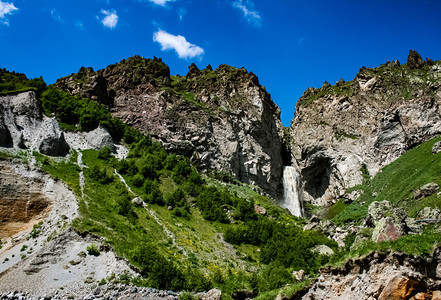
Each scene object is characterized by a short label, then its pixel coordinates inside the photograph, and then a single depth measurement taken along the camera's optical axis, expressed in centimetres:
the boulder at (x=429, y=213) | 2416
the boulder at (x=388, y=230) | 1614
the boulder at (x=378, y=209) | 2368
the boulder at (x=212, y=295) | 1914
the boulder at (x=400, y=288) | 1071
